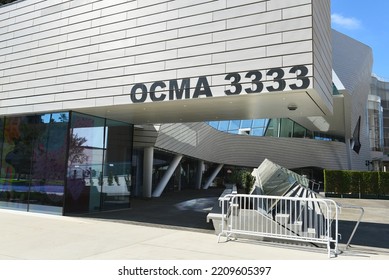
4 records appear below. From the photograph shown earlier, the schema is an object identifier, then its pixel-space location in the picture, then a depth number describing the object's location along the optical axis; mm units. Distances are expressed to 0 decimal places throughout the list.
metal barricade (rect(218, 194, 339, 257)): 7332
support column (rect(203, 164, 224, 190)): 33688
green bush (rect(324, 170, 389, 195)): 24688
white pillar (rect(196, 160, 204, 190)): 32125
